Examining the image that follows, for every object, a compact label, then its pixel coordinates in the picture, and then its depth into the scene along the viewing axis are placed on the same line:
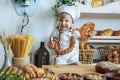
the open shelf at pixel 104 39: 1.88
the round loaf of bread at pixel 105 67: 1.08
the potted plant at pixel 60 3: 1.77
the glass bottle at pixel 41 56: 1.84
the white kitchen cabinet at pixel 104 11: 1.86
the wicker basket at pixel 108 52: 1.85
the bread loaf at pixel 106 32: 1.91
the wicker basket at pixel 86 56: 1.81
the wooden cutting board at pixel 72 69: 1.21
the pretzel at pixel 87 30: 1.62
